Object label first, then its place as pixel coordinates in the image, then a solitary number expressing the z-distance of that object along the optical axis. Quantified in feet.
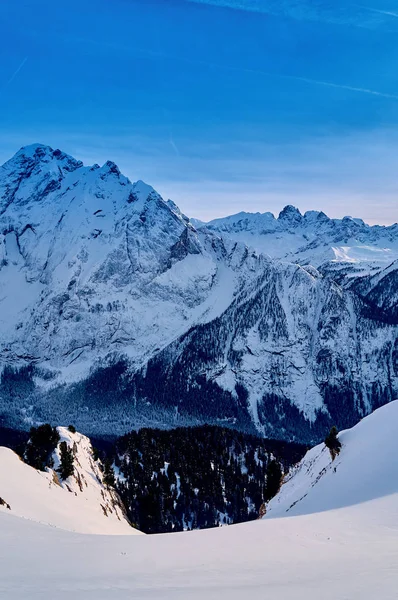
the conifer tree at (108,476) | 328.82
